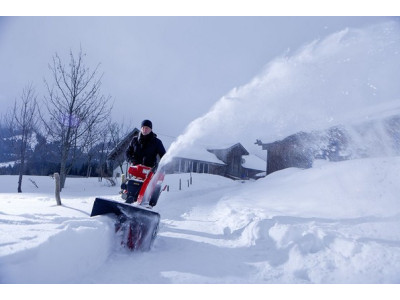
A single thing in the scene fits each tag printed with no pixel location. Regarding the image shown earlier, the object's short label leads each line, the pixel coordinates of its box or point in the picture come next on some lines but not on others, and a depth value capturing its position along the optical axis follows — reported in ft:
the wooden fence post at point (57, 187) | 26.75
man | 17.13
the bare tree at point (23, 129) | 63.62
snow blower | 11.89
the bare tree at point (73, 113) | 43.60
